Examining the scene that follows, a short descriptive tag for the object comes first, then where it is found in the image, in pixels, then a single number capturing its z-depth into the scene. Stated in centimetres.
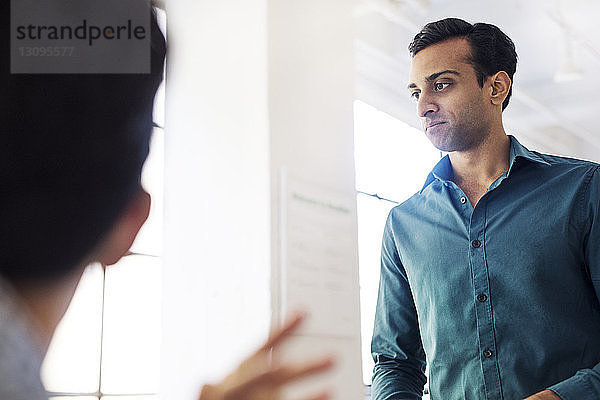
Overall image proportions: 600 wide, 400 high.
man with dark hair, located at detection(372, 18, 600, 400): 144
